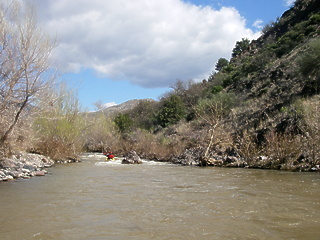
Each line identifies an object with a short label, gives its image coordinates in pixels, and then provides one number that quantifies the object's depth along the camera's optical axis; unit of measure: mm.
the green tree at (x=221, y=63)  64444
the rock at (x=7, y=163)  12955
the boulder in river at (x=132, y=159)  20922
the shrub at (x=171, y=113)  41281
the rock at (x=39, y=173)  13344
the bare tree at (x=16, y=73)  12430
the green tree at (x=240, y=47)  62500
